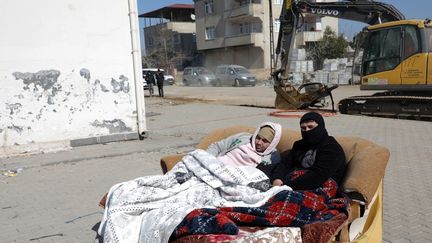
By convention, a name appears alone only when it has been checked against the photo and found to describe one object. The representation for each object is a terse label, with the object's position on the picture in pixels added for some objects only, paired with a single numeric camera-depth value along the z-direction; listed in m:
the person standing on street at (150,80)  28.64
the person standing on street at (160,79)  27.23
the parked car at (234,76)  36.30
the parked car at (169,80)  43.41
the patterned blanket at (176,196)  3.07
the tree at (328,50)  42.03
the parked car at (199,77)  39.81
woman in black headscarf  3.62
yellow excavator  12.05
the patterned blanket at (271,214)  2.85
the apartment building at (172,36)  59.41
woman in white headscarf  4.19
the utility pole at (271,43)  36.72
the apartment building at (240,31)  48.72
